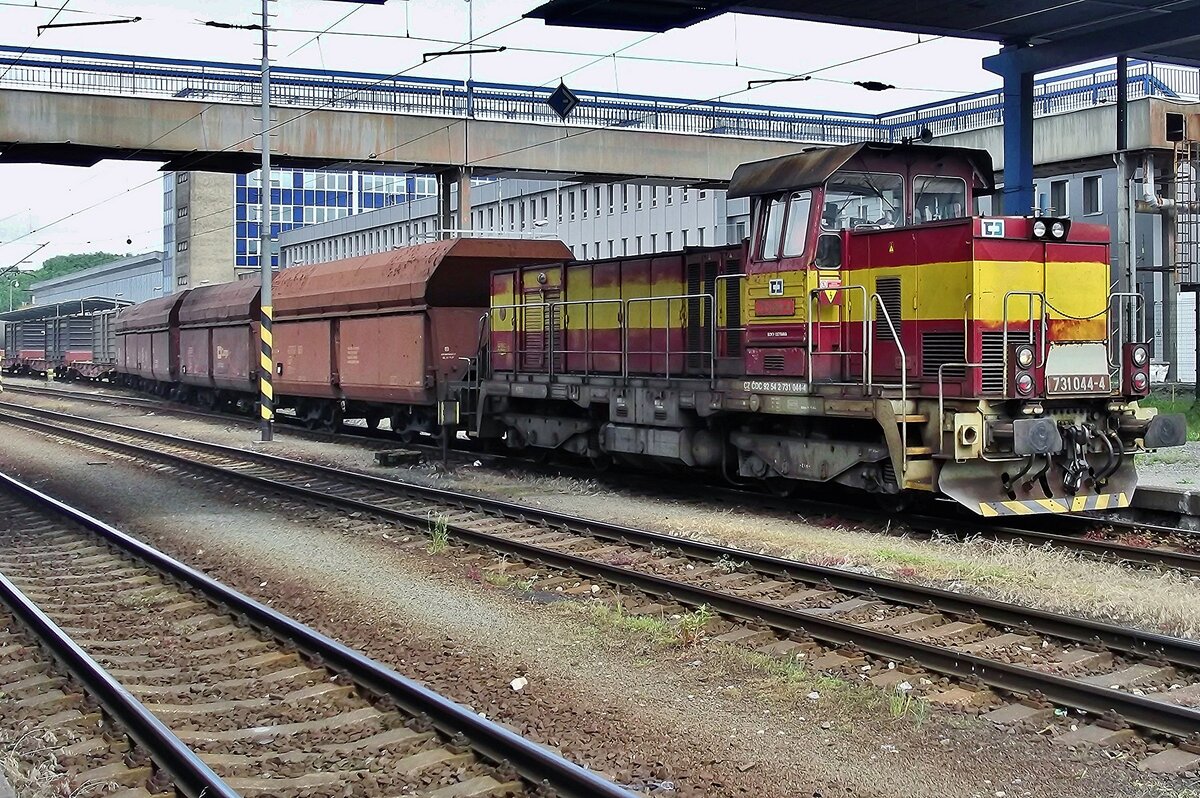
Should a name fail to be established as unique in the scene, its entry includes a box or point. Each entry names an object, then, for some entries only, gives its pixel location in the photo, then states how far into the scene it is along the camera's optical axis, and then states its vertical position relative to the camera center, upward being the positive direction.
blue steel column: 19.70 +3.58
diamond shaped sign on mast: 31.86 +6.99
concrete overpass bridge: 29.70 +6.64
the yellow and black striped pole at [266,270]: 25.72 +2.15
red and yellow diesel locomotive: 11.70 +0.17
